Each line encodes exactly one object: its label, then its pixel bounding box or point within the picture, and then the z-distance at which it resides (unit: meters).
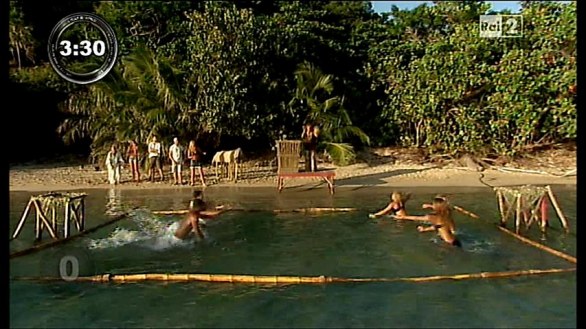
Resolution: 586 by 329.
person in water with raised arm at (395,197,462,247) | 11.95
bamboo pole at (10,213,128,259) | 11.29
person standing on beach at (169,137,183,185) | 20.41
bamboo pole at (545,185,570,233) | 12.30
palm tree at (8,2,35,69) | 24.91
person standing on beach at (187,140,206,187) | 20.00
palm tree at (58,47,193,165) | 21.45
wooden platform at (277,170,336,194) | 18.06
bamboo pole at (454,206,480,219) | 14.46
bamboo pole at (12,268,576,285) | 9.46
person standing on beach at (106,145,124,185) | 20.46
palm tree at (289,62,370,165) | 22.17
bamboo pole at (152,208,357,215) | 15.61
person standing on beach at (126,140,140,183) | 20.86
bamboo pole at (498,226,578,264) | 10.28
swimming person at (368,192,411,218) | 14.00
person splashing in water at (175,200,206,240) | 12.36
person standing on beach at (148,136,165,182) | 20.77
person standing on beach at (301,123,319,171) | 20.95
